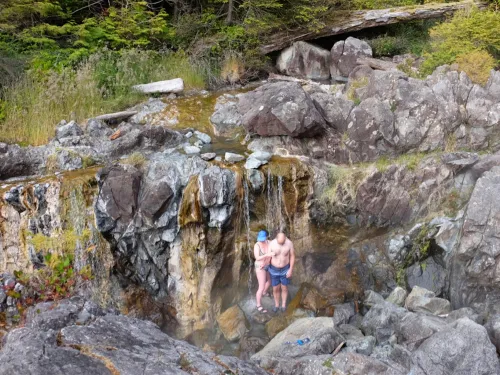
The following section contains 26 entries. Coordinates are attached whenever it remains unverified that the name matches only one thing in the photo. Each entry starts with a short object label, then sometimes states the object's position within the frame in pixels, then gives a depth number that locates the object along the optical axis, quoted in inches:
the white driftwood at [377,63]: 474.0
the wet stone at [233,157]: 320.2
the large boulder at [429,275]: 304.8
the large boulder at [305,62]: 529.0
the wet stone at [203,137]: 368.8
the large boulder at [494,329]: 238.5
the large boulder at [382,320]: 260.6
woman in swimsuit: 279.3
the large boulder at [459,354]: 217.6
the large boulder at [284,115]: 338.0
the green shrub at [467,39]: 406.3
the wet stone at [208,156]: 320.8
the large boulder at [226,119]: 387.9
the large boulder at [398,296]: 291.6
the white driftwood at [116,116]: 382.6
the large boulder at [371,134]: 340.5
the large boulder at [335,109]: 356.5
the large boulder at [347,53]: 515.8
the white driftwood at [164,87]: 432.5
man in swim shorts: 279.1
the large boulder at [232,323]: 288.8
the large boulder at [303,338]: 238.7
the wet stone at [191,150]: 337.7
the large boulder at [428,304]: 277.3
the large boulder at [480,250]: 279.1
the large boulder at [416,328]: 243.1
